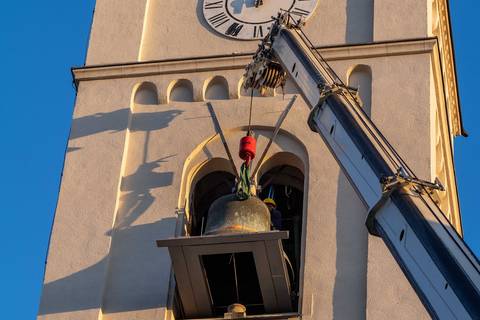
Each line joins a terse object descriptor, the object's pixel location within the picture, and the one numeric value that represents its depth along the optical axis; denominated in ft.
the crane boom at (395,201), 45.21
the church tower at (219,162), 68.28
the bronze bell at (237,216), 67.31
